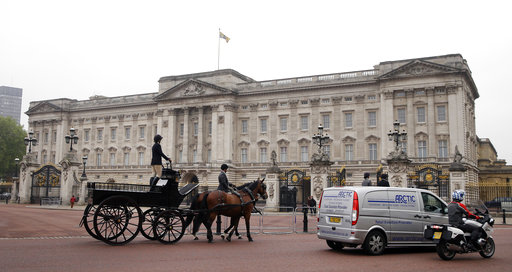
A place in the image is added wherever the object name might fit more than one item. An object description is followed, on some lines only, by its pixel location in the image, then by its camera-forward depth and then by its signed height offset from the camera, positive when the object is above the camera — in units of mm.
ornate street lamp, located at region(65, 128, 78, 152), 36094 +3336
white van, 11875 -816
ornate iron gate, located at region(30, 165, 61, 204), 41625 +259
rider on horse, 14453 -45
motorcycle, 11234 -1284
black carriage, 12414 -583
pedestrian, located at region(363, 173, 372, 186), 16459 +93
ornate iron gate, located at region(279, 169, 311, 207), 33219 +397
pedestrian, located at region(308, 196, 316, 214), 27203 -1103
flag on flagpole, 62812 +19511
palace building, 51656 +8185
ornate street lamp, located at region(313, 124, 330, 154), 32562 +3217
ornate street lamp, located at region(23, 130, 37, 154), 39062 +3380
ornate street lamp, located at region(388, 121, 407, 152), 29509 +3263
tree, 75812 +5752
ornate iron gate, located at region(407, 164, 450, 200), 27969 +503
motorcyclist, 11422 -758
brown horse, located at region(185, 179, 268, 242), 14008 -734
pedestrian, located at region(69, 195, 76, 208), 38731 -1624
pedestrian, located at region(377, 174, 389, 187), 15670 +65
